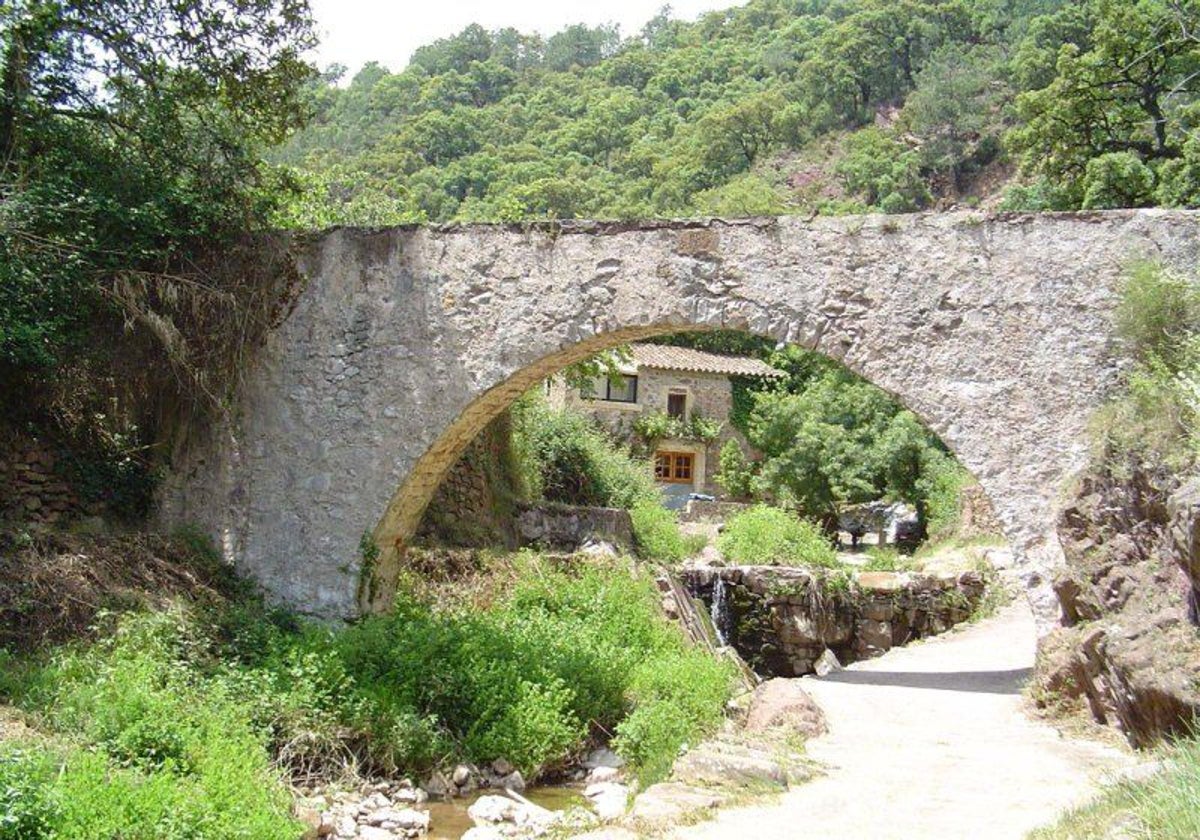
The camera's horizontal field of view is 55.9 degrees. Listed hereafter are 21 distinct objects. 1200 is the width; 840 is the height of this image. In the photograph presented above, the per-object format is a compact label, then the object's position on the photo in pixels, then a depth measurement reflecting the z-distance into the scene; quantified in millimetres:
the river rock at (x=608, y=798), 6090
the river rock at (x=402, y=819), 6180
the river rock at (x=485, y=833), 5735
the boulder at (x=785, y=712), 6867
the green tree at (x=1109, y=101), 18234
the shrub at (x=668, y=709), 6672
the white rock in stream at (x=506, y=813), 6139
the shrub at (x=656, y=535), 13219
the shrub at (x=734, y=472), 26094
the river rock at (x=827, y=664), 12325
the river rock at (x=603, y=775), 7023
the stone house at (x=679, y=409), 26781
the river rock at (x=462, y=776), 6952
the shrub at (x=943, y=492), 18977
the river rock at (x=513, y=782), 6945
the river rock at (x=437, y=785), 6866
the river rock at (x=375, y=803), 6375
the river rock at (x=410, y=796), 6664
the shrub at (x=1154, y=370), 6516
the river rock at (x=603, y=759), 7324
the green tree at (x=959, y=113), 40344
